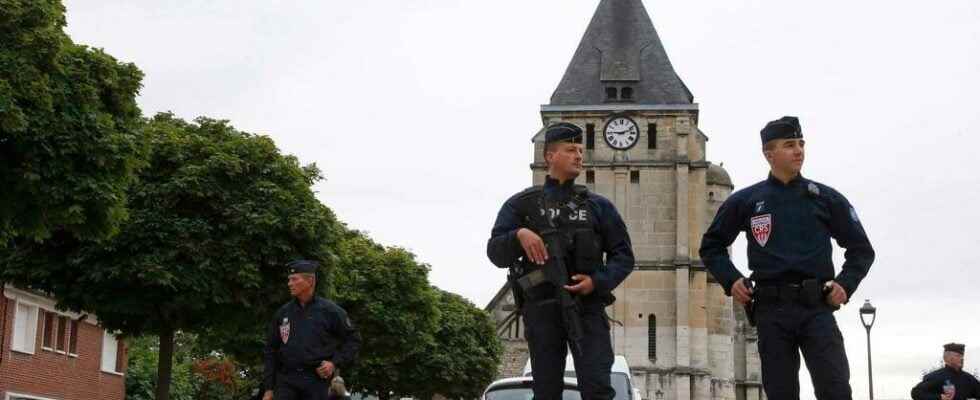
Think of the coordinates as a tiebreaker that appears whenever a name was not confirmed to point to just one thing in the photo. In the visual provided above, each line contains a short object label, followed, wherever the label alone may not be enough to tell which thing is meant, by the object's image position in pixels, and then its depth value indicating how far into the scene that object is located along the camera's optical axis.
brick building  39.03
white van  18.73
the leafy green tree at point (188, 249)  29.94
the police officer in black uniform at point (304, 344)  12.63
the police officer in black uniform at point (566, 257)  9.00
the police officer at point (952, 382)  16.50
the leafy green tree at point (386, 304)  52.03
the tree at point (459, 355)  64.06
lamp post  36.03
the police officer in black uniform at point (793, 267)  8.72
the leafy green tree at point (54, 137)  20.98
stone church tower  87.81
